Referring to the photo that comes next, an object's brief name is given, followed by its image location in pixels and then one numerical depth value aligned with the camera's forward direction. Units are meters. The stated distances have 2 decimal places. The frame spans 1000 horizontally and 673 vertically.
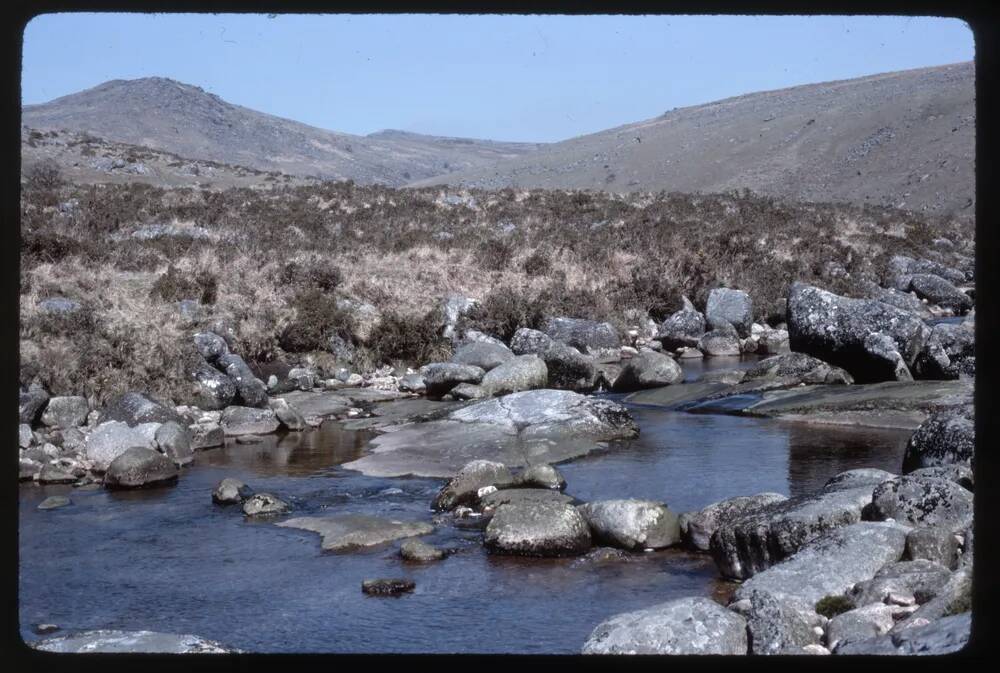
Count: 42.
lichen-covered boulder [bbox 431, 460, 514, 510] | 10.96
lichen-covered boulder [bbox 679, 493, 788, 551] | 9.20
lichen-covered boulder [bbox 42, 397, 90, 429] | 14.85
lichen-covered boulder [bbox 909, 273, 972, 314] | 27.12
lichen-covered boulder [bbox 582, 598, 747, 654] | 6.00
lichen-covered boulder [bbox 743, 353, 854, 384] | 16.81
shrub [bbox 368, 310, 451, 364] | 21.03
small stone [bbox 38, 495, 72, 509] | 11.30
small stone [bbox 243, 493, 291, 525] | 10.82
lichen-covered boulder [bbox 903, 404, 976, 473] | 9.84
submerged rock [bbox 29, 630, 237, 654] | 5.91
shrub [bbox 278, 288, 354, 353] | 20.34
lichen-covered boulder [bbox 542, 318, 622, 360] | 21.84
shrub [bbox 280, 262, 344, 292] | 22.75
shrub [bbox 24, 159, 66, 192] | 33.88
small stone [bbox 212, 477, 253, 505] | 11.28
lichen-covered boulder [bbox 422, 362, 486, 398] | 18.02
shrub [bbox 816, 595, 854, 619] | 6.79
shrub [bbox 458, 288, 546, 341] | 22.20
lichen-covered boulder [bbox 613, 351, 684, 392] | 18.16
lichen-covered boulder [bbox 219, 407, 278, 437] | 15.41
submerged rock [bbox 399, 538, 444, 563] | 9.02
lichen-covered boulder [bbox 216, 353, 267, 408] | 17.08
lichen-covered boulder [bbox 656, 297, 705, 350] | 22.92
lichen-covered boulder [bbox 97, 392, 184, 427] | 14.38
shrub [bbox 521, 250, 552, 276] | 26.38
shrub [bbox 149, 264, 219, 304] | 20.38
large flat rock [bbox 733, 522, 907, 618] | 7.02
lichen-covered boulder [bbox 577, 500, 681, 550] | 9.26
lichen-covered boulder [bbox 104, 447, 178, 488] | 12.20
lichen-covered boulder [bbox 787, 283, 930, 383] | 16.53
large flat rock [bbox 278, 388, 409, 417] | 17.11
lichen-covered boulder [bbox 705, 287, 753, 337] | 23.69
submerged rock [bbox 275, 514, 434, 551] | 9.62
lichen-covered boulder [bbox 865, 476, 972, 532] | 7.95
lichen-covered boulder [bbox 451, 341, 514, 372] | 19.08
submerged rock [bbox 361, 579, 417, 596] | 8.20
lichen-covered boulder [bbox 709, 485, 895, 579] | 8.15
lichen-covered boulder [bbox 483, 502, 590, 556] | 9.16
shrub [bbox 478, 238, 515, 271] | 26.56
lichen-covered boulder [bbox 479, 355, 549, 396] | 17.58
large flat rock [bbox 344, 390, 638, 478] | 13.09
